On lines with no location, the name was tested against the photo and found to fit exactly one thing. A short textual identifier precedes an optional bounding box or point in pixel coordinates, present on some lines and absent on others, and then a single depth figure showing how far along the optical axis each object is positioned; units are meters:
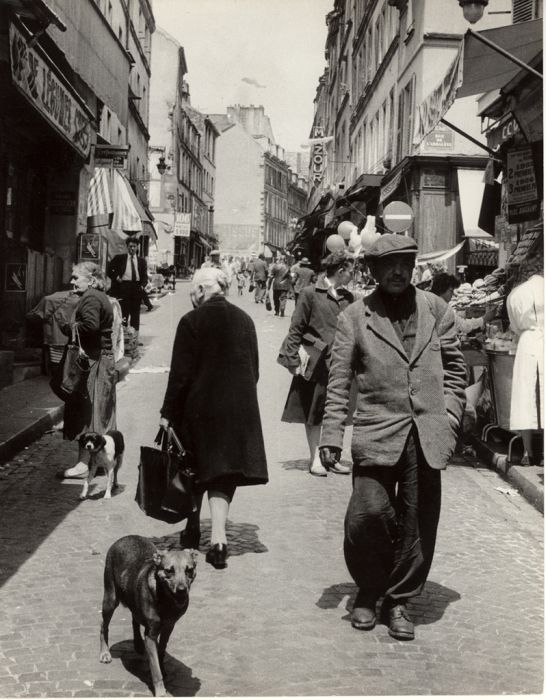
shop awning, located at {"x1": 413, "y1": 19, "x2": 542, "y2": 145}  8.52
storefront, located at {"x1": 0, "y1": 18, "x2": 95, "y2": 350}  10.43
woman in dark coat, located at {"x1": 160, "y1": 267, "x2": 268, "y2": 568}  5.63
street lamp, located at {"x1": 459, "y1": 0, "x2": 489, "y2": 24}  8.75
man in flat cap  4.47
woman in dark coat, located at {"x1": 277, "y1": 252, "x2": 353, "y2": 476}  8.07
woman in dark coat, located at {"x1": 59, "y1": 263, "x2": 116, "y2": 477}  7.64
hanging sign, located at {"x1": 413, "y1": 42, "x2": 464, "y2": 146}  8.44
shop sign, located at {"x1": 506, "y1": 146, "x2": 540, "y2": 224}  11.32
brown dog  3.69
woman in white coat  7.74
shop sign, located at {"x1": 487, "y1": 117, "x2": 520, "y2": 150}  12.75
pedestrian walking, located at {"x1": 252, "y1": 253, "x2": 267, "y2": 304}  32.03
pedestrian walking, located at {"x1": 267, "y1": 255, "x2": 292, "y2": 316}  26.15
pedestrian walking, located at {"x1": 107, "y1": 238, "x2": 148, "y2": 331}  16.53
